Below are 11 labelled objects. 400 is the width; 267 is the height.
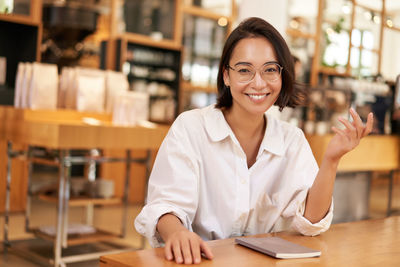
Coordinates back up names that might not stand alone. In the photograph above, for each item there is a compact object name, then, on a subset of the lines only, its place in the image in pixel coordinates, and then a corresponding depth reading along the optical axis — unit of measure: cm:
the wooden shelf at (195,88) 705
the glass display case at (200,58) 715
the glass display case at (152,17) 665
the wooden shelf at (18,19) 523
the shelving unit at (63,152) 330
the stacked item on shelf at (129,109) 385
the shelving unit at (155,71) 644
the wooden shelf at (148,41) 627
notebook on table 125
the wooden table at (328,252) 116
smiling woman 158
